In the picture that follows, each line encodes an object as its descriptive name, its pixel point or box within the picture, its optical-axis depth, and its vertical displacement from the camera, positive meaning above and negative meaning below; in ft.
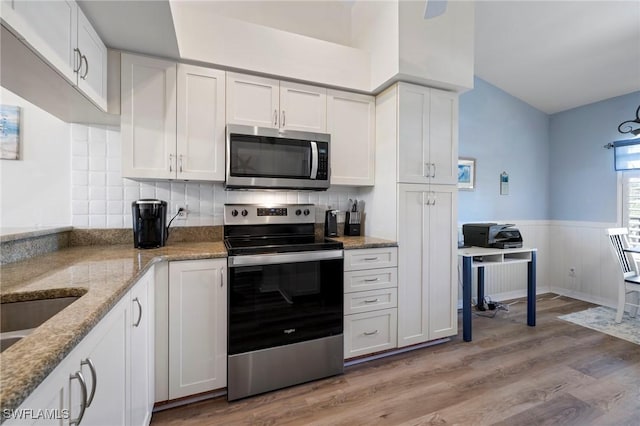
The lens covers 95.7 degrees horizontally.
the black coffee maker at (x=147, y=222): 6.20 -0.22
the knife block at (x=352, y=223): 8.94 -0.33
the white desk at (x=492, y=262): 8.68 -1.55
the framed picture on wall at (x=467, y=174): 11.52 +1.62
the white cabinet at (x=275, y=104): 7.07 +2.80
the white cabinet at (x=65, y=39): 3.27 +2.40
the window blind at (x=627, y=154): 10.80 +2.32
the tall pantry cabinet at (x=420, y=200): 7.87 +0.38
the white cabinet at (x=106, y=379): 2.07 -1.59
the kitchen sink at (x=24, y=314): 3.25 -1.19
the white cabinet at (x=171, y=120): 6.26 +2.08
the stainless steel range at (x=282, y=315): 6.00 -2.25
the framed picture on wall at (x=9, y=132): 5.45 +1.51
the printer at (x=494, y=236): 9.72 -0.75
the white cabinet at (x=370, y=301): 7.27 -2.27
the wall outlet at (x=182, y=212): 7.48 +0.00
